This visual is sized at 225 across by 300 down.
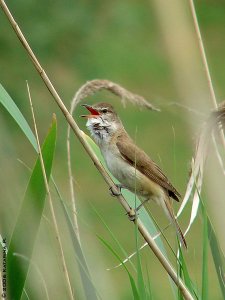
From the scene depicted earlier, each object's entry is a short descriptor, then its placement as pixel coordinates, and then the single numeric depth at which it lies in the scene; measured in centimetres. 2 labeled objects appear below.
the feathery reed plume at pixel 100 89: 590
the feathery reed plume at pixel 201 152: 498
